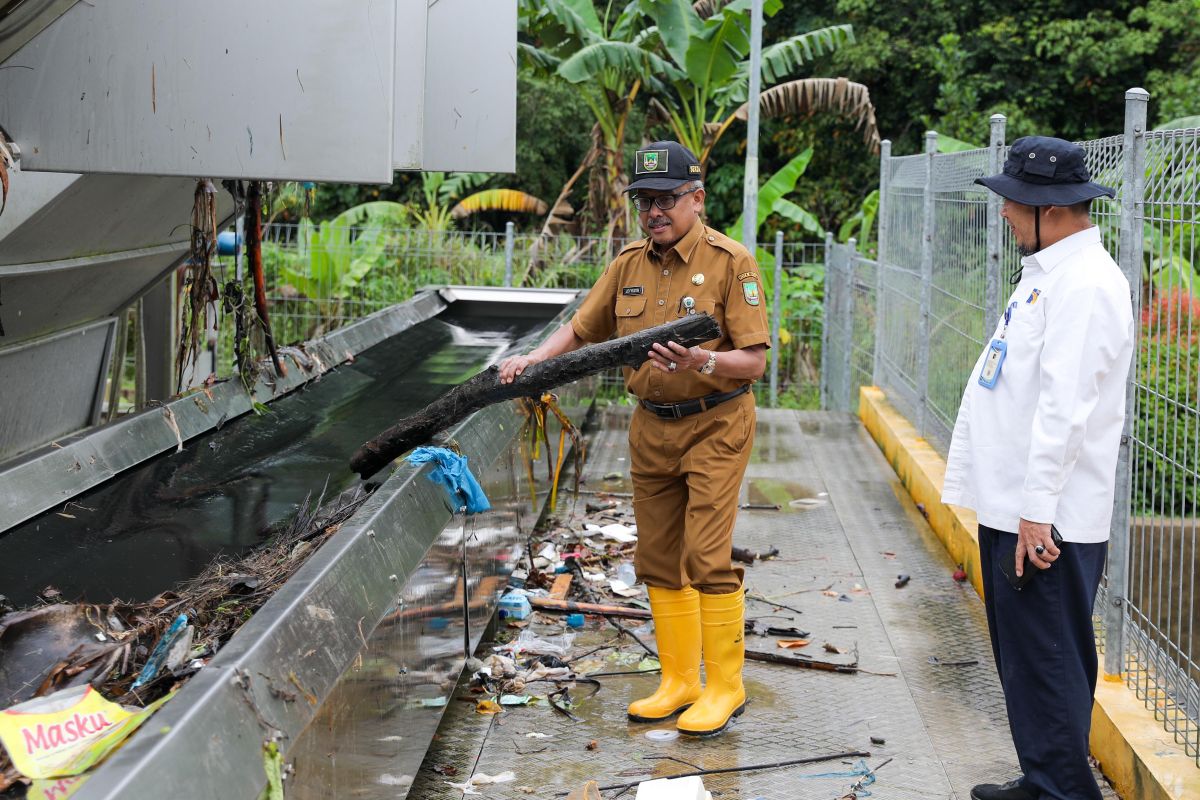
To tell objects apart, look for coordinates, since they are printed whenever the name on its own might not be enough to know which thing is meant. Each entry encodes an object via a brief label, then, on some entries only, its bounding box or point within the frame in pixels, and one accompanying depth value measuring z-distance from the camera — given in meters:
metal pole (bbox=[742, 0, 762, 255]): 9.73
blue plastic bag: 4.35
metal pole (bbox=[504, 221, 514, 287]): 13.07
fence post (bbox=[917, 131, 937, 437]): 8.57
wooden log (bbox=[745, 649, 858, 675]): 5.23
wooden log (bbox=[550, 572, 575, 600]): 6.09
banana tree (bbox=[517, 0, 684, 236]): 13.58
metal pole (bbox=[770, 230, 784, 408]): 12.66
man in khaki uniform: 4.49
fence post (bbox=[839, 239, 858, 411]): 11.80
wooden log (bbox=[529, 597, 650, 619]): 5.86
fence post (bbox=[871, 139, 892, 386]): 10.95
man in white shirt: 3.39
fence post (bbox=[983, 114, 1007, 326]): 6.36
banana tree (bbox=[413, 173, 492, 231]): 16.86
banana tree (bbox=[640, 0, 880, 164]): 13.52
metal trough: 2.28
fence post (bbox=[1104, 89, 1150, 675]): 4.25
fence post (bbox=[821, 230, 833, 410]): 13.00
